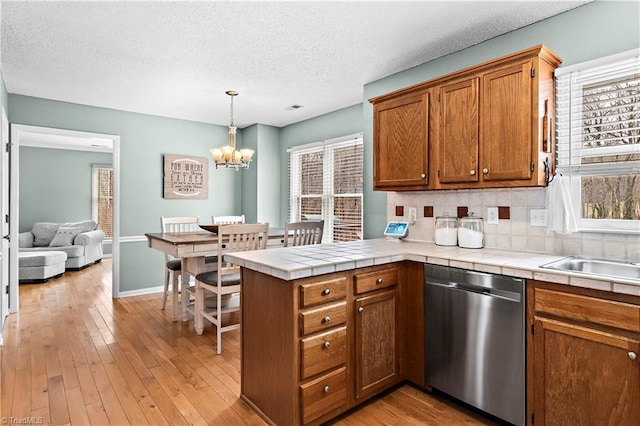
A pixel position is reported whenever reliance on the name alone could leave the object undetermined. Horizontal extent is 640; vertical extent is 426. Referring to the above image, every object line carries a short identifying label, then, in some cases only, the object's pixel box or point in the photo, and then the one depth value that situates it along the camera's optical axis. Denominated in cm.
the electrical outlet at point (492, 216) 262
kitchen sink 195
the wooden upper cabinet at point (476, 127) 214
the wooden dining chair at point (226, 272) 312
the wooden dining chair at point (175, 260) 384
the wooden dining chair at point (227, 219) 500
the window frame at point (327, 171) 456
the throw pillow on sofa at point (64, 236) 657
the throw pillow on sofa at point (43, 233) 680
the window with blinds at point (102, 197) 812
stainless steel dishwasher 191
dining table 332
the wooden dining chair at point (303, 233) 351
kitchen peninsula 162
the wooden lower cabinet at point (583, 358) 156
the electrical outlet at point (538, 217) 237
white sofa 655
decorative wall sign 517
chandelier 398
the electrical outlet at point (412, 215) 315
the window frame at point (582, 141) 208
